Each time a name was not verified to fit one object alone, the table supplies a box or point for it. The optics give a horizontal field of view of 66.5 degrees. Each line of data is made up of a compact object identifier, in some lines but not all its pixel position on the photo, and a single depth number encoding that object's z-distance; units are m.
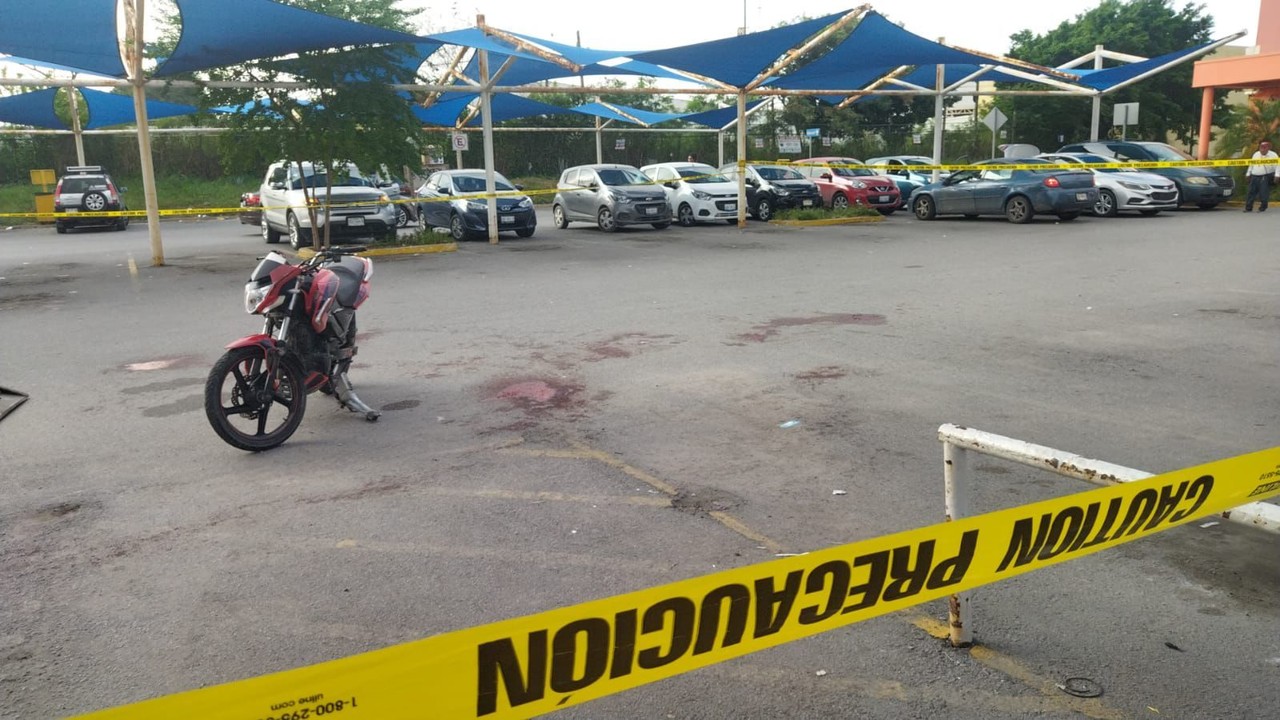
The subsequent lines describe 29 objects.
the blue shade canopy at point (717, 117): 34.12
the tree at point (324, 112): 17.58
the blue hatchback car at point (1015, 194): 21.27
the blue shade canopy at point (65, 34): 13.98
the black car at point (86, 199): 27.94
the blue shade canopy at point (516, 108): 27.97
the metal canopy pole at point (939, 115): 26.09
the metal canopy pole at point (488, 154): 19.75
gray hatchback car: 22.89
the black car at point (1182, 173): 23.89
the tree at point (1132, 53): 43.31
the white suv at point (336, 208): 19.53
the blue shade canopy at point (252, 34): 14.06
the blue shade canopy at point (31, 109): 27.19
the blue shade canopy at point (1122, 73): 24.61
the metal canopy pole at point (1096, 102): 27.80
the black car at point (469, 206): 21.19
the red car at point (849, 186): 25.69
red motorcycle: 6.16
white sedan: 22.42
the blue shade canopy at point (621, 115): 31.55
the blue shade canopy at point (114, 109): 26.14
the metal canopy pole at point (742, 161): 22.58
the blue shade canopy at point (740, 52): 18.09
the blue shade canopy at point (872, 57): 18.80
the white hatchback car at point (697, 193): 24.34
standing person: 22.02
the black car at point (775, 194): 25.11
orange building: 30.69
